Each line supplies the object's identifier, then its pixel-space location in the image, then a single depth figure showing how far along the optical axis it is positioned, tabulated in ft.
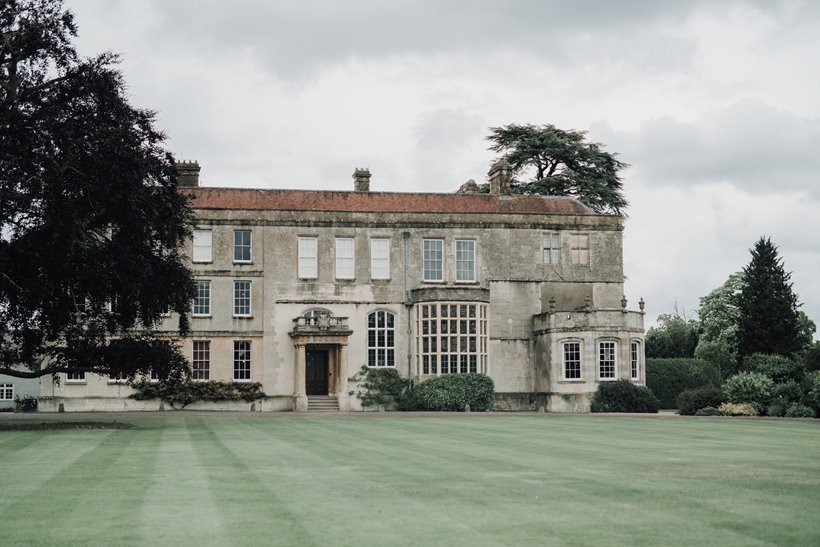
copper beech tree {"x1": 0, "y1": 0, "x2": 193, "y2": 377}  86.89
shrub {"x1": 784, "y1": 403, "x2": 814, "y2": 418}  110.63
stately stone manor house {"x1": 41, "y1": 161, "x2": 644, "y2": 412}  143.64
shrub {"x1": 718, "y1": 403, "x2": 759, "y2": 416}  115.96
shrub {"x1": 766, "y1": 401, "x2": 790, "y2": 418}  113.39
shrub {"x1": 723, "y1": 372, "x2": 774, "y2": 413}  118.01
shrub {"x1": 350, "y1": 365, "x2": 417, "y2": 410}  145.28
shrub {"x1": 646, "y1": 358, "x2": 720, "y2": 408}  155.02
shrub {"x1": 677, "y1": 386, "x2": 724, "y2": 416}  123.95
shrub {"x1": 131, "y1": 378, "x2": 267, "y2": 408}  141.59
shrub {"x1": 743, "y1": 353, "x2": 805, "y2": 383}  123.85
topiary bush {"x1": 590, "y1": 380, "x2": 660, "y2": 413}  134.62
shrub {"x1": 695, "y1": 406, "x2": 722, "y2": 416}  119.34
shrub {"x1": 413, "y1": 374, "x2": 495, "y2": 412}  140.46
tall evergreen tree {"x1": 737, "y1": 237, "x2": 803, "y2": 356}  161.89
